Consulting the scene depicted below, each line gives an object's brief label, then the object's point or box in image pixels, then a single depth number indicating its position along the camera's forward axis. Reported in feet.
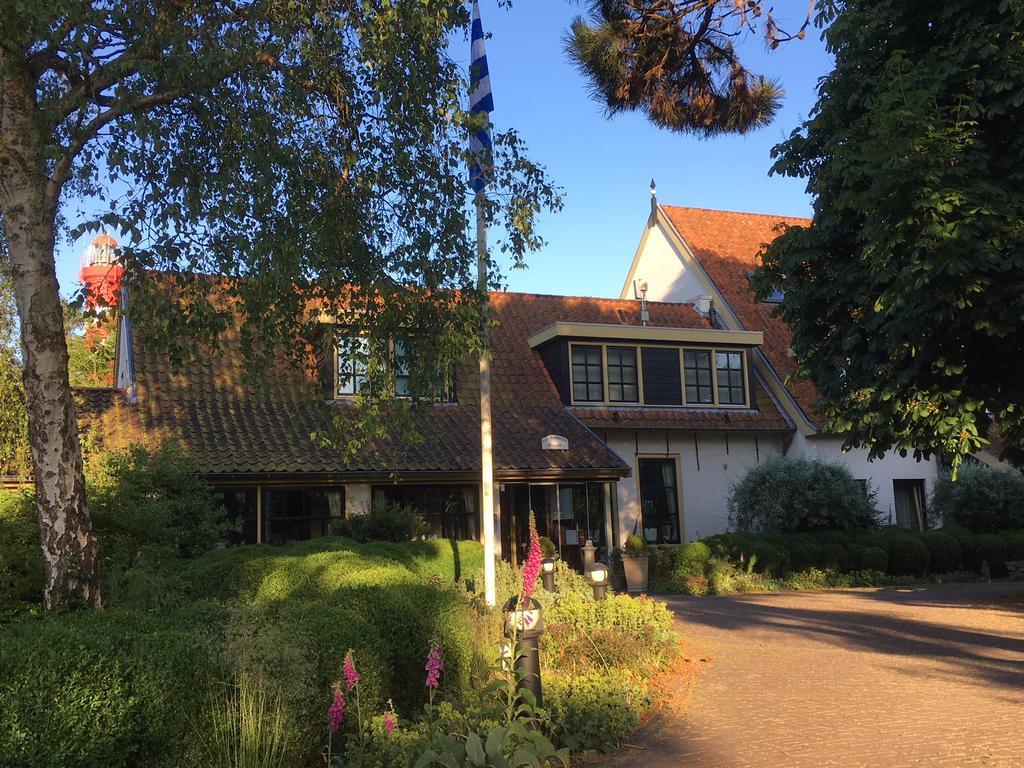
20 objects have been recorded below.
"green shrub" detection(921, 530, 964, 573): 62.23
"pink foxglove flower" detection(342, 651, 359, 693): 15.30
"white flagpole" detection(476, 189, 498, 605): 32.04
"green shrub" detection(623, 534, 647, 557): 56.49
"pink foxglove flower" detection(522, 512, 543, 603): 16.53
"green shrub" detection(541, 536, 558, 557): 51.92
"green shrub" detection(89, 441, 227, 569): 35.86
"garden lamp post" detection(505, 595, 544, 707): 18.28
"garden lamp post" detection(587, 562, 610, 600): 34.22
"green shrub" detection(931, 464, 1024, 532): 67.05
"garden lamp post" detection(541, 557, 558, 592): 37.93
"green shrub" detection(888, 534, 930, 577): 61.00
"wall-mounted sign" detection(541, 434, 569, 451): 59.21
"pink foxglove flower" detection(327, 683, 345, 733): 15.55
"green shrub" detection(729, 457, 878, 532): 61.36
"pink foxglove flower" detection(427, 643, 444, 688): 15.95
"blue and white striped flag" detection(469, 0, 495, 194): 35.91
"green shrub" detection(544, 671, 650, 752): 20.52
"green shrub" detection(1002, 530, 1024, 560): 63.16
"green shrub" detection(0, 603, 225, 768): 14.11
